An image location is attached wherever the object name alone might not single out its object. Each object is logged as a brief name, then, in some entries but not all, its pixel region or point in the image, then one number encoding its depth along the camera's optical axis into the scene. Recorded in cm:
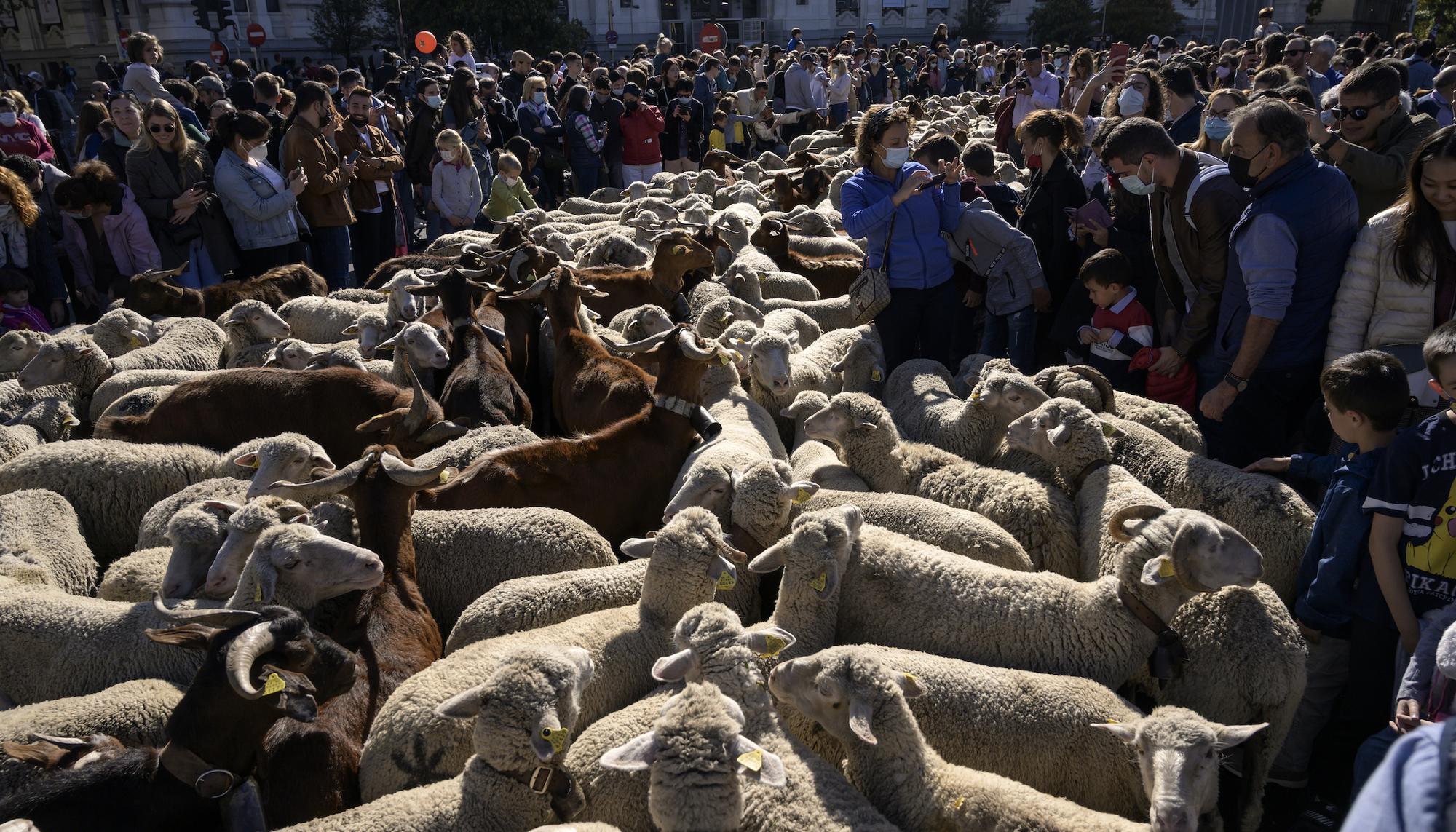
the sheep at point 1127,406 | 511
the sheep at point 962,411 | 528
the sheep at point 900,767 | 278
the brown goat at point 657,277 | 832
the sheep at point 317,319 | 795
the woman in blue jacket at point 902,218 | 600
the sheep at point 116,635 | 368
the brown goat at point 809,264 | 935
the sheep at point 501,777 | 277
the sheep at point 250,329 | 725
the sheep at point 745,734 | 276
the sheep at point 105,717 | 314
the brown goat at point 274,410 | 573
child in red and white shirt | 558
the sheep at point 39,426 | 565
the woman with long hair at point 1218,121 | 602
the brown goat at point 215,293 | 785
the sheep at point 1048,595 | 351
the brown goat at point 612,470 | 488
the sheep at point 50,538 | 447
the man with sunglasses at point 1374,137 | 566
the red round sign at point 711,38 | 2998
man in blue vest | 434
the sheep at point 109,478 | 509
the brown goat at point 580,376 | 620
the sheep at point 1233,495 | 412
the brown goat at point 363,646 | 309
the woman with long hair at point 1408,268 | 387
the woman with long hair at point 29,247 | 731
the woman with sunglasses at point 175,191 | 784
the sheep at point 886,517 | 420
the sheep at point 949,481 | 439
